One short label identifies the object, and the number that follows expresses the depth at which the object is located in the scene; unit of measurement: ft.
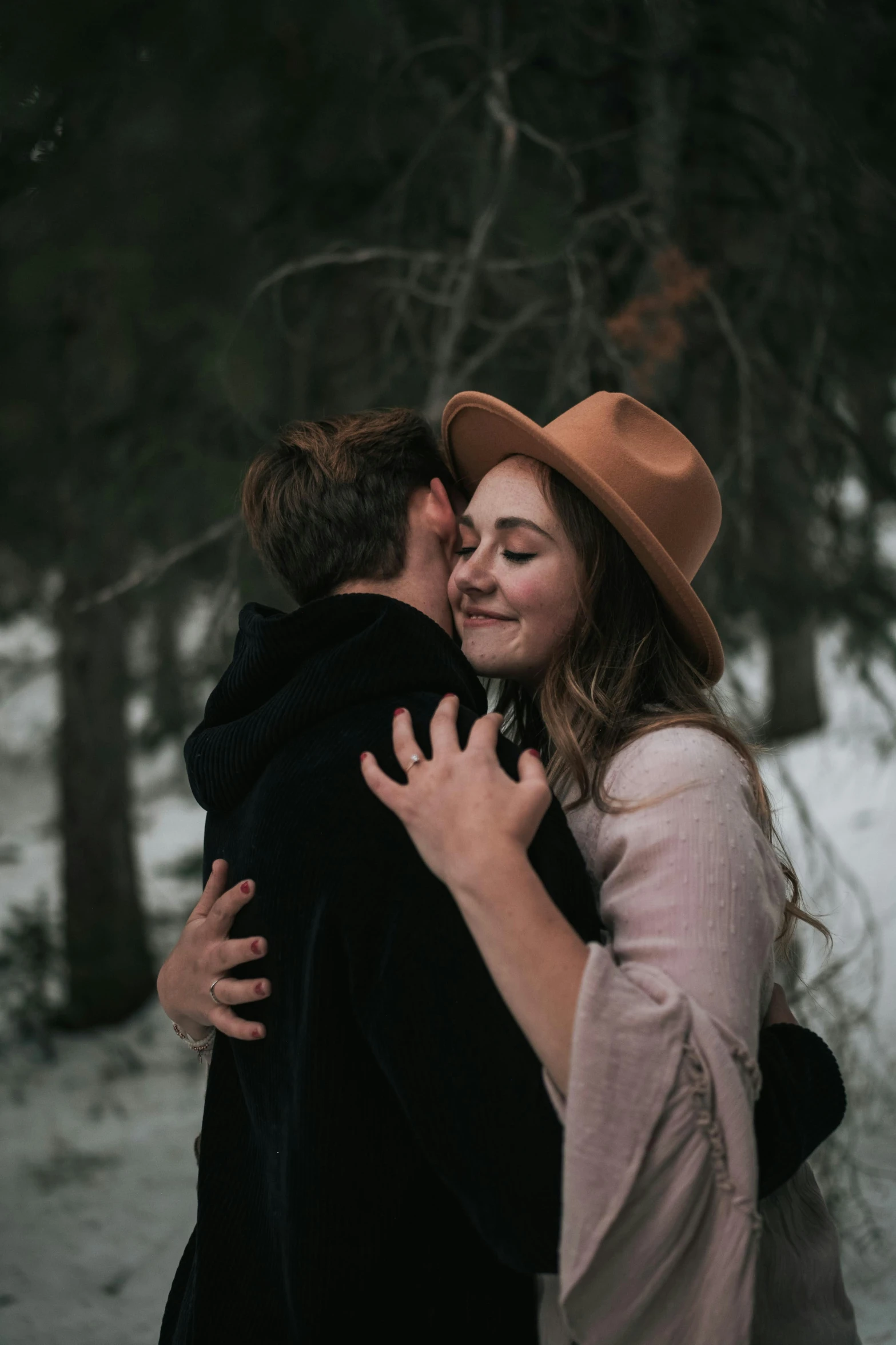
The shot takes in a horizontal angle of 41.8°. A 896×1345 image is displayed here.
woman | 3.91
